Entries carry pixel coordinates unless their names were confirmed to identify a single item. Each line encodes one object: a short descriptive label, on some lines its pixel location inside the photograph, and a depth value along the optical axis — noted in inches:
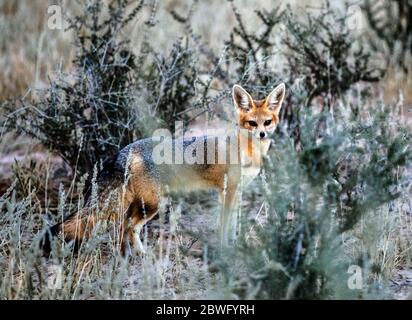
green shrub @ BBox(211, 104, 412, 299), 260.8
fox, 332.2
